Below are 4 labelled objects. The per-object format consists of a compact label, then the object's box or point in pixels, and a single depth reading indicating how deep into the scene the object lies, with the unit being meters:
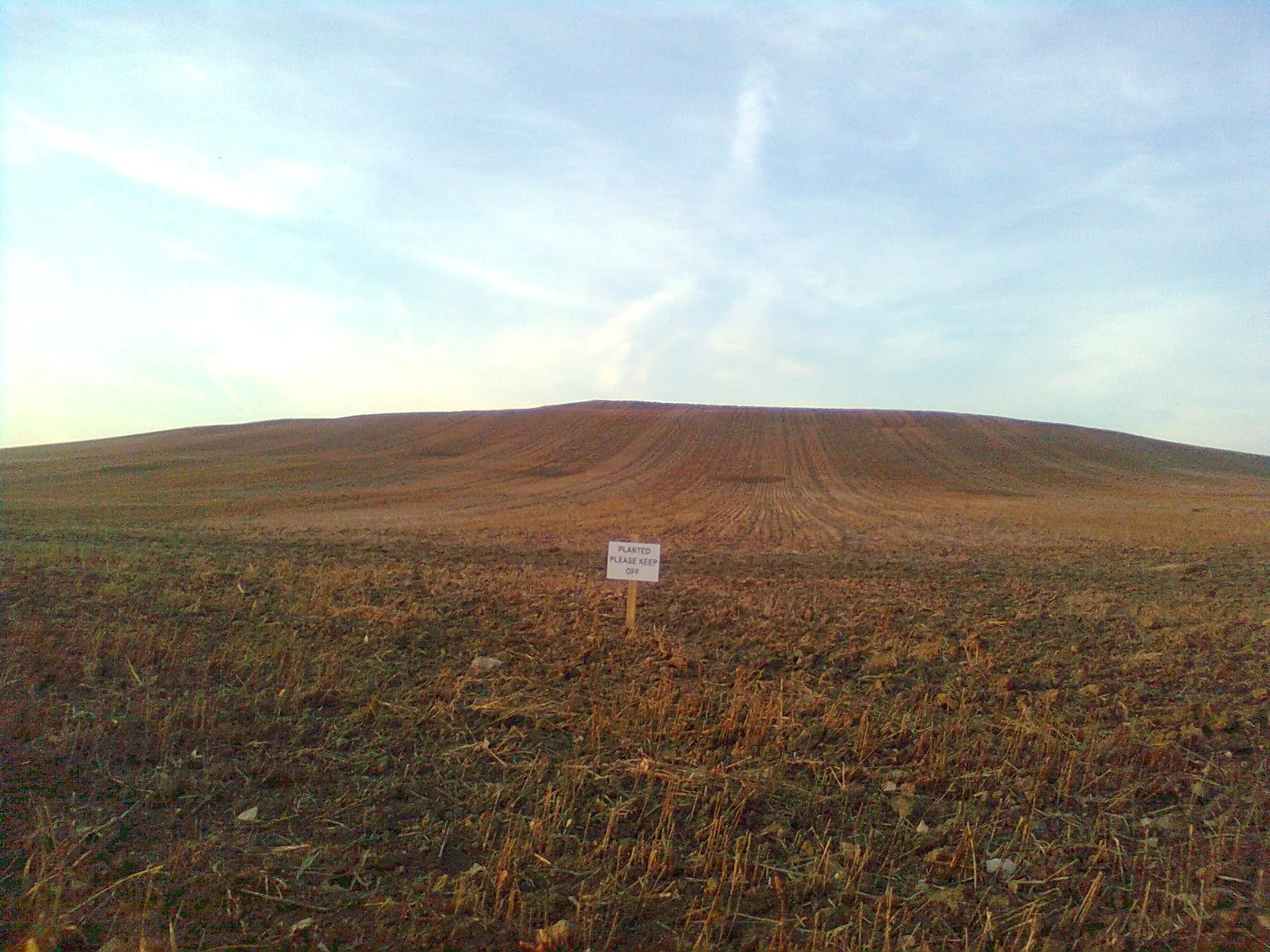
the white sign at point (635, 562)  8.84
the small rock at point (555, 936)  3.47
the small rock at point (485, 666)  7.47
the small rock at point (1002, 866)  4.18
